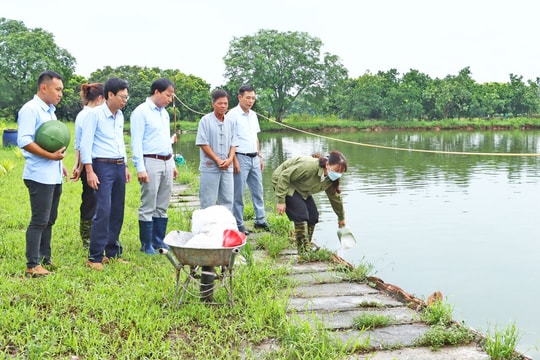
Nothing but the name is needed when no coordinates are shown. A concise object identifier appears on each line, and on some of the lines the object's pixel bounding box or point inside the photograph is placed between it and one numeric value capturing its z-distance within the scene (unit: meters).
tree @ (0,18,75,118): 40.47
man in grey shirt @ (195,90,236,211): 5.29
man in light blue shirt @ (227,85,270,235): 5.88
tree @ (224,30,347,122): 44.19
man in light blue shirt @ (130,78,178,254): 4.79
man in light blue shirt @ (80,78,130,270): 4.37
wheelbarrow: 3.45
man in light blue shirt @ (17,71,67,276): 3.99
